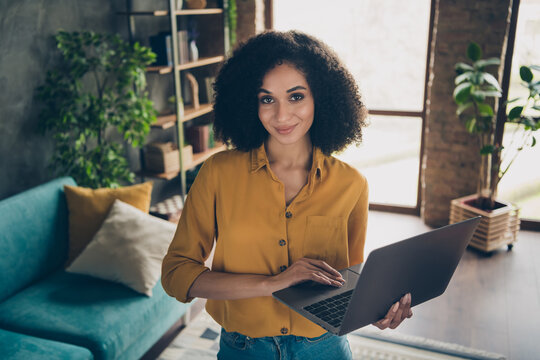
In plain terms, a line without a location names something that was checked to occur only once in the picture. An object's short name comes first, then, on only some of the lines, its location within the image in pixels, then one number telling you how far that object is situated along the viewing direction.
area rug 2.62
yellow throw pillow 2.63
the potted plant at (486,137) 3.43
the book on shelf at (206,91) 4.50
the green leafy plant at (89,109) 2.94
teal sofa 2.09
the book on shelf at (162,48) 3.72
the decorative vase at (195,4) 4.17
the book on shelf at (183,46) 4.00
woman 1.23
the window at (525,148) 3.87
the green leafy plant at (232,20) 4.50
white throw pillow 2.42
